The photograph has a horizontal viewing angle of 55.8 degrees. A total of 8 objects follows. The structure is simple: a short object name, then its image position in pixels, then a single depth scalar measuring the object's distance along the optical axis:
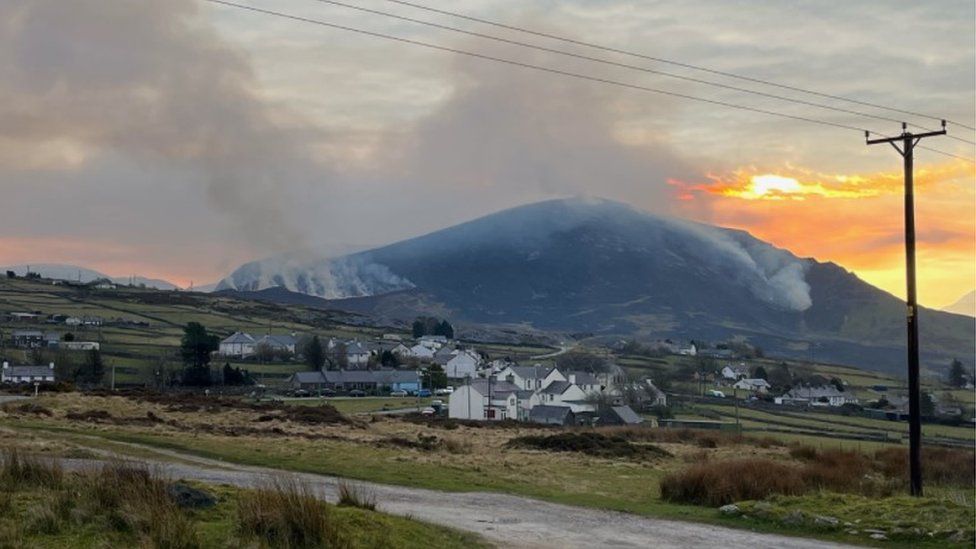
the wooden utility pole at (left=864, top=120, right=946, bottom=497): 28.12
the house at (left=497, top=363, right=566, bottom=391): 121.32
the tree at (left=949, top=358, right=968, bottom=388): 179.88
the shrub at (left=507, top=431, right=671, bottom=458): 46.03
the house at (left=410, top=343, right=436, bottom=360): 170.18
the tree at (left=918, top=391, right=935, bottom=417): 111.20
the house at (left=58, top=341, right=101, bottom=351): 117.31
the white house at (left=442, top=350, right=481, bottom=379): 151.25
